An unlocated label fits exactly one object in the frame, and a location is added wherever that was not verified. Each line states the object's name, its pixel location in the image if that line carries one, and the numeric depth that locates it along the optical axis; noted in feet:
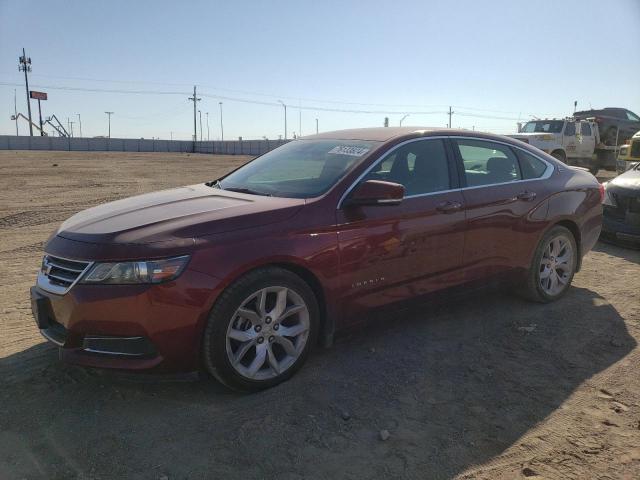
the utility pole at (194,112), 272.76
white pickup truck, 56.39
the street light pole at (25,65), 269.23
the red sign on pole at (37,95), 271.08
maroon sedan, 9.61
